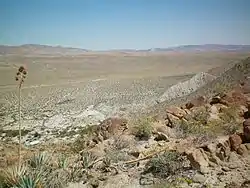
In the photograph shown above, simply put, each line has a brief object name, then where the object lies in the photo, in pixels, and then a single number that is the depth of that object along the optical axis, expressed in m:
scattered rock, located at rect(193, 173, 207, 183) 3.84
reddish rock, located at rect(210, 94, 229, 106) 6.63
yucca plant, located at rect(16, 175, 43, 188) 3.89
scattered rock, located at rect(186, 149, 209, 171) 4.06
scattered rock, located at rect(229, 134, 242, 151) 4.30
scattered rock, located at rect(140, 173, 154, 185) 4.08
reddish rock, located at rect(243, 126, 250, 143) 4.40
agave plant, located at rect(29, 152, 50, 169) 4.63
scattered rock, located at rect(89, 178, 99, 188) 4.25
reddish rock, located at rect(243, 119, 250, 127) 4.52
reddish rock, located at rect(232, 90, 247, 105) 6.41
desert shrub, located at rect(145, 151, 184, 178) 4.14
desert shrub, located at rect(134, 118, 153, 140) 5.74
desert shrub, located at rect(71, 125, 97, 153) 6.19
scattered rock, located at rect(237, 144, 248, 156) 4.21
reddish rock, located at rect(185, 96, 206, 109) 7.59
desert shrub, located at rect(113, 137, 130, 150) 5.37
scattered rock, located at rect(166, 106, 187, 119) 6.43
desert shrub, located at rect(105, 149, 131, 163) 4.74
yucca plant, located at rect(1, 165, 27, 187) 4.13
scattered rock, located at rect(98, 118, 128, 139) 6.39
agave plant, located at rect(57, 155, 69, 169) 4.65
